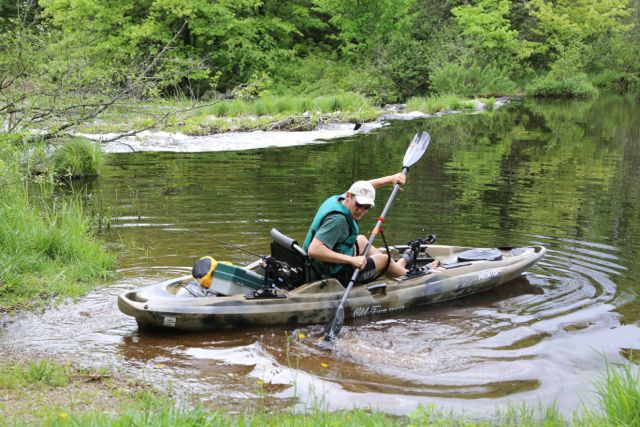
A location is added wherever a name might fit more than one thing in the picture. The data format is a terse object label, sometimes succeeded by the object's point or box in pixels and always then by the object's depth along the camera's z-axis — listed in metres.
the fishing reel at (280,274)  6.55
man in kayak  6.54
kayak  6.14
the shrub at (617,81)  40.56
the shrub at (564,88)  36.78
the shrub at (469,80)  31.92
